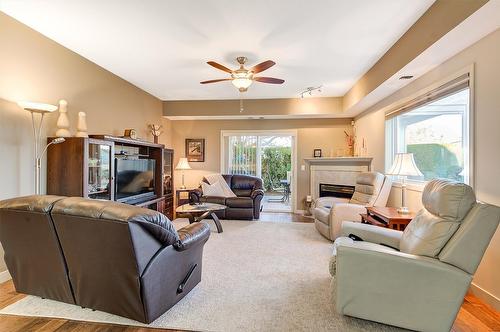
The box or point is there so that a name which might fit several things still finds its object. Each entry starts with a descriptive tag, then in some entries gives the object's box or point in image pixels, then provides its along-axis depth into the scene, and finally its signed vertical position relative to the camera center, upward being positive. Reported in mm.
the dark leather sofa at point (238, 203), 5734 -861
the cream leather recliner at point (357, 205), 4059 -651
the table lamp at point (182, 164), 6449 -53
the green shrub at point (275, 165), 7156 -52
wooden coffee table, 4414 -799
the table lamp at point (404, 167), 3240 -37
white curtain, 7055 +205
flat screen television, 4199 -309
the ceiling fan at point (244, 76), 3501 +1206
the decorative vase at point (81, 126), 3465 +460
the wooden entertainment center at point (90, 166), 3217 -56
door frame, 6746 +658
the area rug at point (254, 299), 2062 -1233
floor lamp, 2703 +332
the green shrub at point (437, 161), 3148 +44
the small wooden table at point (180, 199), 6447 -892
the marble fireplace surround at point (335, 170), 5891 -144
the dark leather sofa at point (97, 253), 1809 -689
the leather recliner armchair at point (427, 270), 1784 -737
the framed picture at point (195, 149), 7008 +351
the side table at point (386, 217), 3125 -665
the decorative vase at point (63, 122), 3207 +472
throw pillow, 6055 -605
